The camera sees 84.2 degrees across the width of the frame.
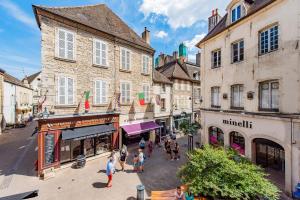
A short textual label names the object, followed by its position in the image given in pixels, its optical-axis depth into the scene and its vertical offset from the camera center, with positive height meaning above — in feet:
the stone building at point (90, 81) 33.55 +4.71
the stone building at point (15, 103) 78.38 -1.40
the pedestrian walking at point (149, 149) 44.09 -12.92
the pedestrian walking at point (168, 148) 43.16 -12.62
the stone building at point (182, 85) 71.20 +7.09
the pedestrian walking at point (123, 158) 35.17 -12.23
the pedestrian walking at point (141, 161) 34.27 -12.57
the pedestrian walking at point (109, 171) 28.50 -12.15
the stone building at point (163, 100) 59.67 +0.14
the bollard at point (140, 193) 23.73 -13.25
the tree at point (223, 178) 19.07 -9.65
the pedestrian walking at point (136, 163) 34.98 -13.44
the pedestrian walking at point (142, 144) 45.20 -11.90
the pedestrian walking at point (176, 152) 41.82 -13.01
